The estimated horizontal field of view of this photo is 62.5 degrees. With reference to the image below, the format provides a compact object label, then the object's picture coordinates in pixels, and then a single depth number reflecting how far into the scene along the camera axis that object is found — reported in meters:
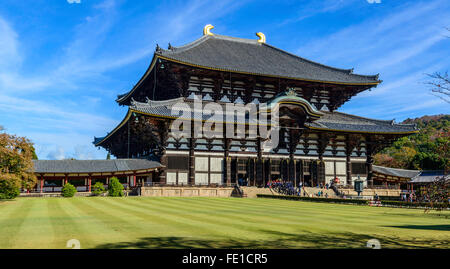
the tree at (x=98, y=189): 35.84
